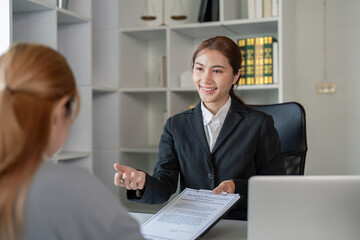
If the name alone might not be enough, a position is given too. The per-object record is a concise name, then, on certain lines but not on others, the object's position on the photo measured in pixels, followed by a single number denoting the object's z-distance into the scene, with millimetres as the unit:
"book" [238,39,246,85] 2947
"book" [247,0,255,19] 2920
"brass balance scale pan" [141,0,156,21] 3486
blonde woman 677
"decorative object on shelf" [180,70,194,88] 3152
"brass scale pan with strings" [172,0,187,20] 3469
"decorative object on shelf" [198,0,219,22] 3035
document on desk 1181
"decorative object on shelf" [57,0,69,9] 2703
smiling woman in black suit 1724
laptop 871
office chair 1992
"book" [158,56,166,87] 3297
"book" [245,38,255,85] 2928
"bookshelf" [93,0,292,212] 3145
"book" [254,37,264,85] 2906
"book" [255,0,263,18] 2900
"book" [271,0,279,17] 2842
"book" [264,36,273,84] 2885
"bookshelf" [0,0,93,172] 2838
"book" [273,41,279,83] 2871
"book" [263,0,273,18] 2877
